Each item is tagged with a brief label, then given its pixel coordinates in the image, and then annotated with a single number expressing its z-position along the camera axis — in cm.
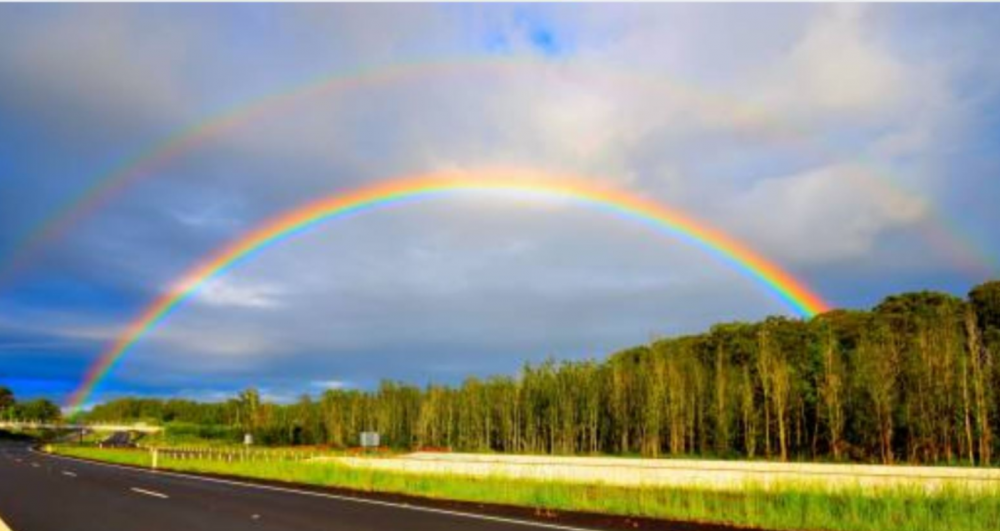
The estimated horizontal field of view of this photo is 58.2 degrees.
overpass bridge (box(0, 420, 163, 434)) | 14025
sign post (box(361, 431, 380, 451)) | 5351
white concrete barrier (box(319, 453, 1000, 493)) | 2428
